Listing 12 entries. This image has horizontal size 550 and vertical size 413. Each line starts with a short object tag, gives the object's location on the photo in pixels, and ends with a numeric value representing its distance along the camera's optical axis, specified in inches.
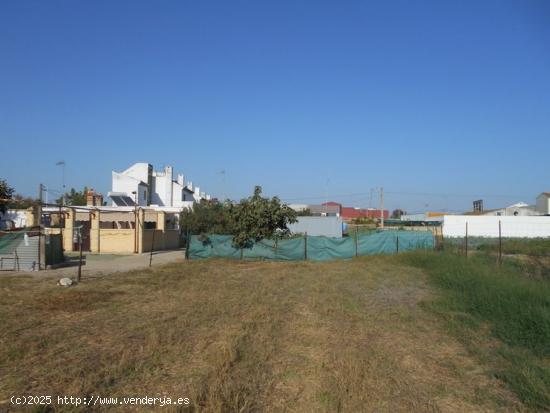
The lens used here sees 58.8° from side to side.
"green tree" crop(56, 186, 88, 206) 2881.4
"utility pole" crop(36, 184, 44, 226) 937.5
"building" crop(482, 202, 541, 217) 2839.6
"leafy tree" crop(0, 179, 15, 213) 1213.1
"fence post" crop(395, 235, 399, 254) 1106.0
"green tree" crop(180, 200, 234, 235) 1332.4
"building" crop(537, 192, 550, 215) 2677.7
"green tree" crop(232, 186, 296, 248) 1042.1
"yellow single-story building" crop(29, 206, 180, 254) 1316.4
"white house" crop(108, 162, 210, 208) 2105.4
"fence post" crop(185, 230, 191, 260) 1043.0
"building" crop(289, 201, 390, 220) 4534.9
